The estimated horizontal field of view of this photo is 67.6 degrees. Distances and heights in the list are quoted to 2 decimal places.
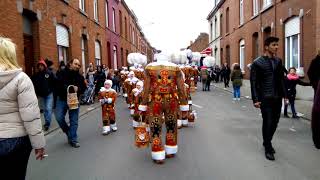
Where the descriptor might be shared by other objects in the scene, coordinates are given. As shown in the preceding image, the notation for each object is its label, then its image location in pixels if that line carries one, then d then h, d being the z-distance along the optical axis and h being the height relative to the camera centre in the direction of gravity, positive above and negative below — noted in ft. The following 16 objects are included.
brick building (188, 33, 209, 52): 143.56 +21.73
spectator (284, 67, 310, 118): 20.73 -0.76
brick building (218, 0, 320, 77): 30.92 +8.37
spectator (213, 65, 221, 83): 65.36 +1.46
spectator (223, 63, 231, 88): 51.83 +0.36
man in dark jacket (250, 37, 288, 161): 12.21 -0.50
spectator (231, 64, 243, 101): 33.08 -0.42
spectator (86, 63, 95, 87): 35.10 +0.68
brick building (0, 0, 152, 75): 23.84 +6.91
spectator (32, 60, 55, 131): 18.74 -0.46
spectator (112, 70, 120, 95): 41.94 +0.02
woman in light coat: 6.13 -0.90
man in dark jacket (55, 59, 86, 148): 14.66 -0.64
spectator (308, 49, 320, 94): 14.60 +0.34
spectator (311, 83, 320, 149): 6.06 -1.13
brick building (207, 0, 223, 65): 79.29 +17.54
